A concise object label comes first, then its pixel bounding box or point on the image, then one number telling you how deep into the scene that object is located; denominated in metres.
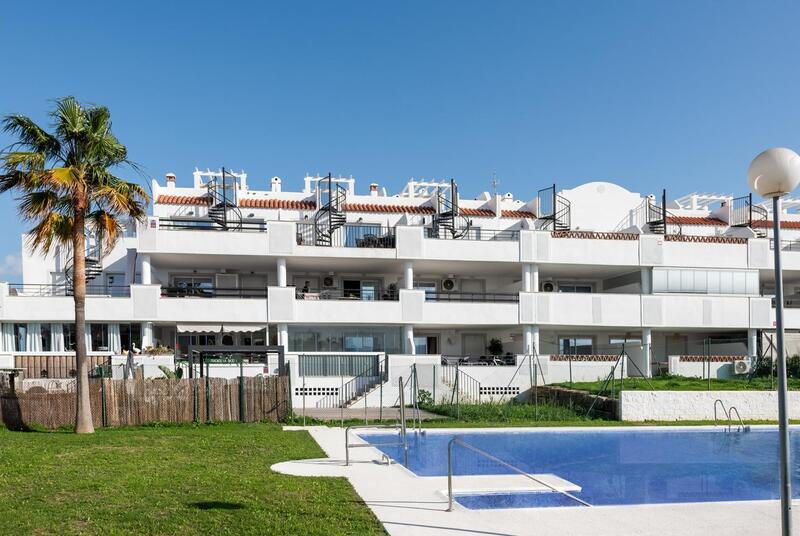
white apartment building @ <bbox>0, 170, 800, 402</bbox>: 37.16
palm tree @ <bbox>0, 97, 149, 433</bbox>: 21.84
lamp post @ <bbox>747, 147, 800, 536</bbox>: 7.23
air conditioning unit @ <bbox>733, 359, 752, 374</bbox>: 37.38
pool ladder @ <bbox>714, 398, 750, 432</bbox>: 25.09
